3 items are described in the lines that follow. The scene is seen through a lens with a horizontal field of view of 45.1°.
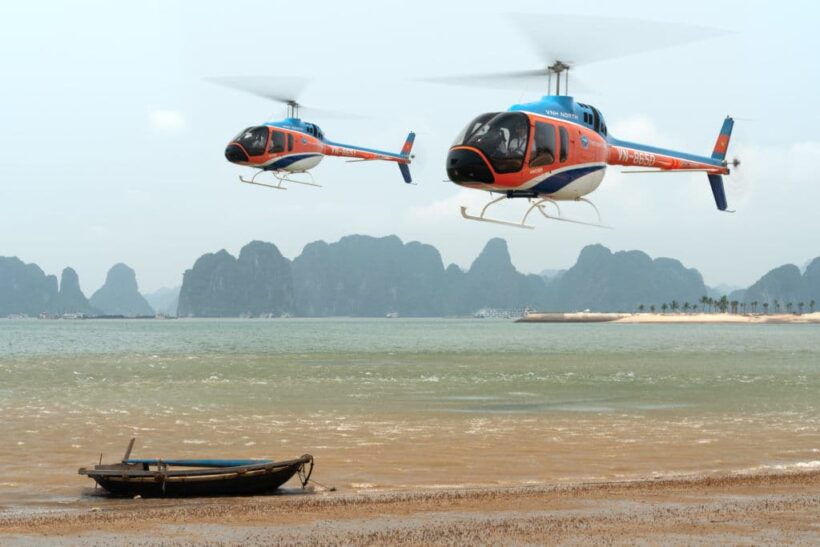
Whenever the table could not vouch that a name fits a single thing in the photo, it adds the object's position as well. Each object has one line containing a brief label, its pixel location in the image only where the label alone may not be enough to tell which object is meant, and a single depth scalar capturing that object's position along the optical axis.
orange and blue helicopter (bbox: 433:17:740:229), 24.61
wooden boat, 19.42
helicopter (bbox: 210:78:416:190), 46.97
